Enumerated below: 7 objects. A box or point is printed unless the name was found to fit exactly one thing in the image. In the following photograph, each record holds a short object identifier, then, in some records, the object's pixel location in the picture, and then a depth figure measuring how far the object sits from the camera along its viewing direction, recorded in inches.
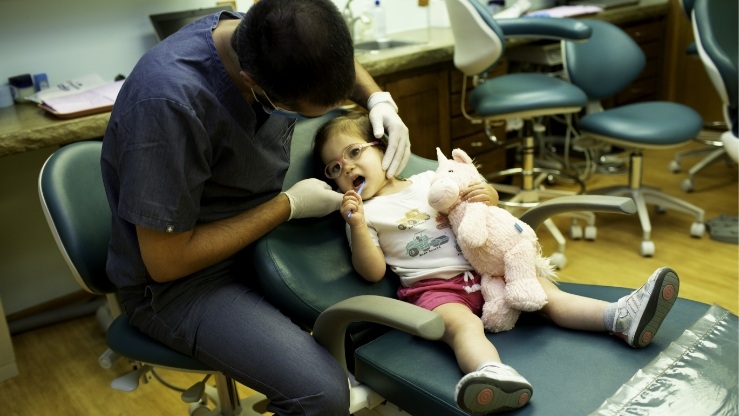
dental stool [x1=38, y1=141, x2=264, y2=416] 57.8
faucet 127.8
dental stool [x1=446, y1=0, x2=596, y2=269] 107.3
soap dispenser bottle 135.0
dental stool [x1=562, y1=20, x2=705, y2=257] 113.1
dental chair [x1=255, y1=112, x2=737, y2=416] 48.5
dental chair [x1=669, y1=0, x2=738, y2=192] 106.2
